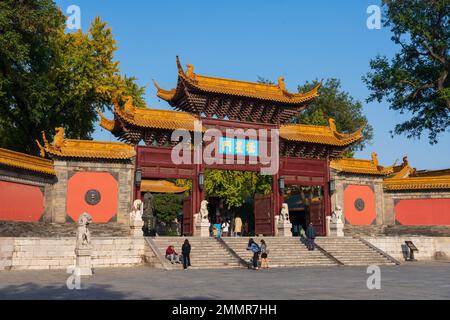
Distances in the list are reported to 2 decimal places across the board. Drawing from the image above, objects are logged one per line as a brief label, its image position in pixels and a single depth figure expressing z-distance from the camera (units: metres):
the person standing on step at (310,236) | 19.60
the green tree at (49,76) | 21.78
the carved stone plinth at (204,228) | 20.81
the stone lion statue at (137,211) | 19.28
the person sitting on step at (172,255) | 16.56
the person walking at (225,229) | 26.56
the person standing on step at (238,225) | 24.04
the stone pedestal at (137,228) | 18.84
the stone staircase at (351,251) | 19.20
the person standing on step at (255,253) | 16.28
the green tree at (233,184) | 35.44
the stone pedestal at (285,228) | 22.72
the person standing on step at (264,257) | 16.72
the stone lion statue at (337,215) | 23.38
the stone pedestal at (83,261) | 13.83
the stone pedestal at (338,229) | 23.28
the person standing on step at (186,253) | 16.12
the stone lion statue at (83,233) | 14.23
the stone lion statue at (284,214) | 23.00
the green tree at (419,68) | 26.16
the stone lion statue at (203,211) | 21.08
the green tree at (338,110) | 39.88
